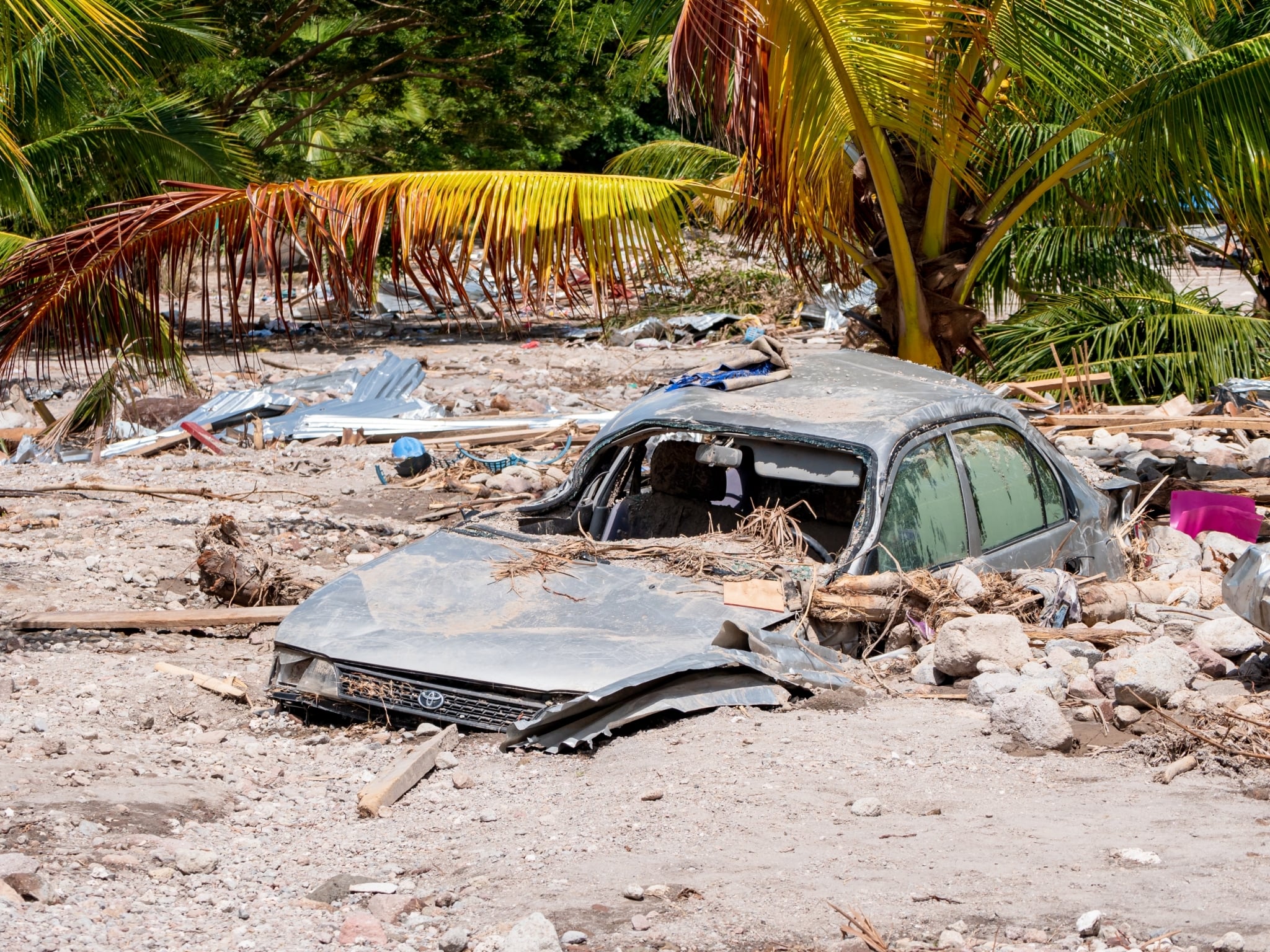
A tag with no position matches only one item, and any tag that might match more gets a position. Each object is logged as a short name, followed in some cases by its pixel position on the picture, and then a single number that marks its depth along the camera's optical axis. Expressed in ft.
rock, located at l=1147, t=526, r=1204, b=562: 50.78
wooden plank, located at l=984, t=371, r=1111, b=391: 84.02
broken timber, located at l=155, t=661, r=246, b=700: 38.58
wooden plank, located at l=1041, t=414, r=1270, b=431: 72.23
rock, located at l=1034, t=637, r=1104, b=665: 36.32
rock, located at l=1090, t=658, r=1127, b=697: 33.55
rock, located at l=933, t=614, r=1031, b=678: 35.01
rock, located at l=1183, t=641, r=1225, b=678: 34.76
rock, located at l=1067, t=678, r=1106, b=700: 33.37
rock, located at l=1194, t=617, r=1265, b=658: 35.32
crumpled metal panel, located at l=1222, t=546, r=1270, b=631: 33.91
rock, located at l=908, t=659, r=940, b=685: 35.88
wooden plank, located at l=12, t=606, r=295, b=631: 44.14
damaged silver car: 31.99
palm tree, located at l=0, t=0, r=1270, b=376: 42.27
